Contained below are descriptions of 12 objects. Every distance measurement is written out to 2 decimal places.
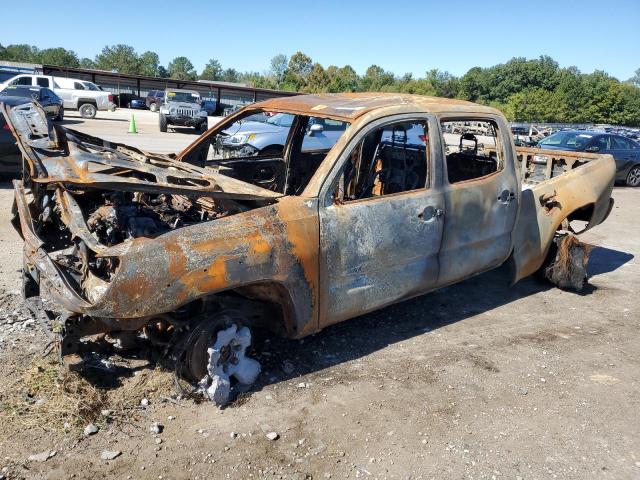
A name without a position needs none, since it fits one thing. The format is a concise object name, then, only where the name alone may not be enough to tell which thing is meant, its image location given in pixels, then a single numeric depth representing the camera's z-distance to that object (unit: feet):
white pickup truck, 80.41
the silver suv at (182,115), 67.82
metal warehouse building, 131.23
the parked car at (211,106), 110.38
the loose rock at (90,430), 9.74
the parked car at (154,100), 114.62
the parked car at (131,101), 119.96
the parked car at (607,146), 45.60
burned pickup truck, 9.66
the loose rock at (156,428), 9.94
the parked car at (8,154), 26.68
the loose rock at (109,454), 9.19
